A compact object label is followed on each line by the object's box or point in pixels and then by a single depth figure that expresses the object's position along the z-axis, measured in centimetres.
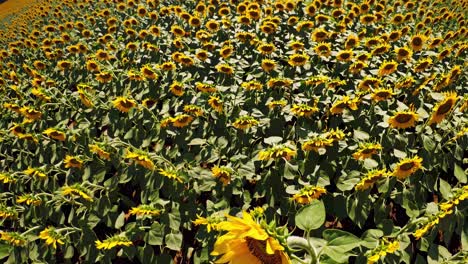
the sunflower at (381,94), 322
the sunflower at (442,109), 265
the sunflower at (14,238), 296
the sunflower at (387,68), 363
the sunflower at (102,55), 513
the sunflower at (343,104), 321
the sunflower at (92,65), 477
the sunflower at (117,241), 251
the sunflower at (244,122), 315
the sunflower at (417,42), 441
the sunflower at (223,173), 275
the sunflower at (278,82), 363
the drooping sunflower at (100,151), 313
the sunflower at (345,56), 409
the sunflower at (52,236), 281
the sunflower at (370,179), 243
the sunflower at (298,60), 410
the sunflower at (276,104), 345
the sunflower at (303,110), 323
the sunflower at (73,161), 331
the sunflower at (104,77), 438
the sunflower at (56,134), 351
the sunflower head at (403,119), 278
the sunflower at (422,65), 381
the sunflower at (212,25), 548
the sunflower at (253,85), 370
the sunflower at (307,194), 247
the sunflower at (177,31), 534
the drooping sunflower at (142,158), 279
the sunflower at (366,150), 265
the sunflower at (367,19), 538
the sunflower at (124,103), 362
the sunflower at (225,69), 409
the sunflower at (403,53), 396
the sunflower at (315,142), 274
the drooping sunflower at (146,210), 260
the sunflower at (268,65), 407
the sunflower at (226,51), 449
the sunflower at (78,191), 292
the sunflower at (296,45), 433
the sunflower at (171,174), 281
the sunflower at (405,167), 239
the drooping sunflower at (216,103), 345
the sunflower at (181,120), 336
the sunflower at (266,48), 434
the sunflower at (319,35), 452
